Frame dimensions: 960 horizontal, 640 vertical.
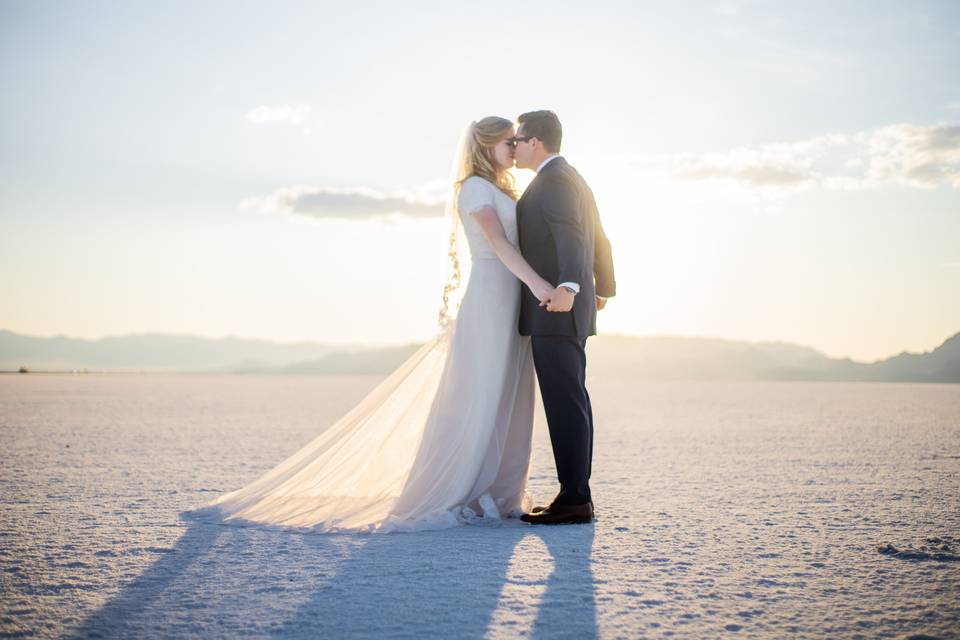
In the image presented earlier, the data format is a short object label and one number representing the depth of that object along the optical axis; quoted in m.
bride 4.73
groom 4.67
